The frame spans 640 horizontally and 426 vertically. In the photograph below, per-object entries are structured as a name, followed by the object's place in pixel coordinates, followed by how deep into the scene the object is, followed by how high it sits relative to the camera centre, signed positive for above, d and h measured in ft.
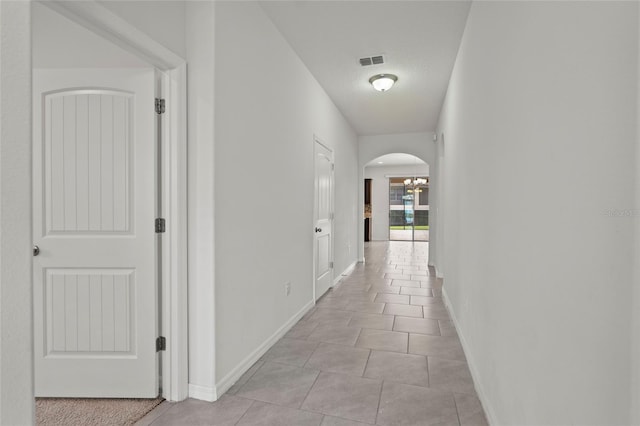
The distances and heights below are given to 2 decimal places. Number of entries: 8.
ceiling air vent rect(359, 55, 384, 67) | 11.89 +5.47
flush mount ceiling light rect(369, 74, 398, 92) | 13.33 +5.21
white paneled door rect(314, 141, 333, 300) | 14.03 -0.46
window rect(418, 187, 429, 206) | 44.24 +1.61
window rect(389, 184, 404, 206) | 43.57 +1.95
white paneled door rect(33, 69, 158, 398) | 6.70 -0.55
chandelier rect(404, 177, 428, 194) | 40.09 +3.31
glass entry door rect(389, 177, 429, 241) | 43.42 -0.02
